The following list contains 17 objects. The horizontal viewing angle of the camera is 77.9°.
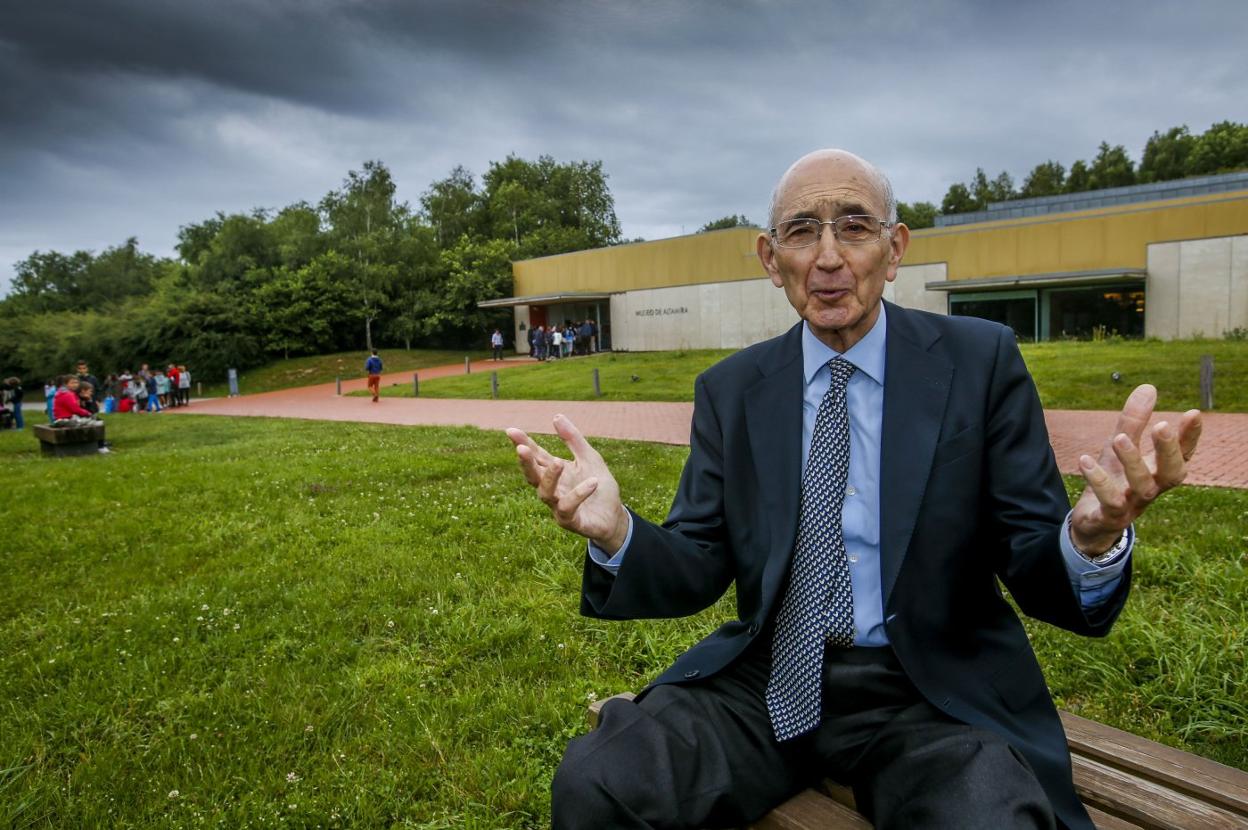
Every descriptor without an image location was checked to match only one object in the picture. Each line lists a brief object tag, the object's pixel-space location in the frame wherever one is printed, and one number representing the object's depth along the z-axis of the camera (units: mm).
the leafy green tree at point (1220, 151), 57438
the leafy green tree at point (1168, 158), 63156
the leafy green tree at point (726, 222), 76875
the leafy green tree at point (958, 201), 72400
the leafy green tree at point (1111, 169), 65938
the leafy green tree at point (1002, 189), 75375
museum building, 23484
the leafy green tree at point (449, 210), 54812
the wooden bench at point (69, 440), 11945
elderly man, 1628
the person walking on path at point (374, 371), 22736
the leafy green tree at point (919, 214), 65625
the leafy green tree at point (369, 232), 42719
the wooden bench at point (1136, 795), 1687
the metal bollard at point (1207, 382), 11148
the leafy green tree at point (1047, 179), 71938
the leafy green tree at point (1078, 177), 69000
